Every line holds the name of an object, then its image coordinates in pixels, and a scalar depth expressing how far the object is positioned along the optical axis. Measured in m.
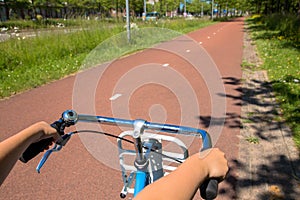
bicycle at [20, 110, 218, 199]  1.25
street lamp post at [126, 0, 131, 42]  12.83
